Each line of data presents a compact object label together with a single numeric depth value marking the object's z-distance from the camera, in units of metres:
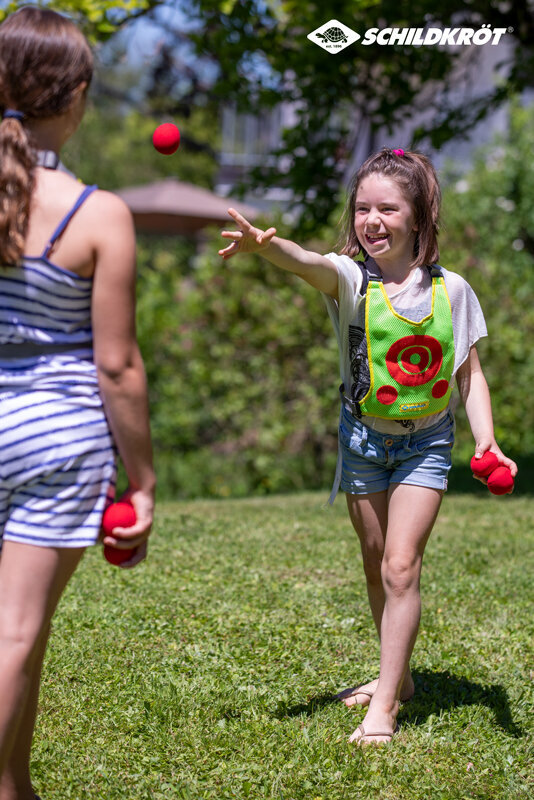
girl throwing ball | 5.75
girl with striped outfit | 3.87
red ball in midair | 4.92
